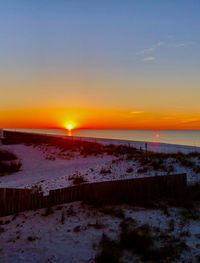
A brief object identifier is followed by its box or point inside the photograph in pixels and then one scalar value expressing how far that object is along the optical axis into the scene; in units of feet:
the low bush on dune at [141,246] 17.87
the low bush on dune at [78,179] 33.27
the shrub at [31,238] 20.36
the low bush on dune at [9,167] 46.01
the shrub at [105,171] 36.55
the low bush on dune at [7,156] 56.47
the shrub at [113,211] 23.00
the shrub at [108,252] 17.64
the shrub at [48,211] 23.59
